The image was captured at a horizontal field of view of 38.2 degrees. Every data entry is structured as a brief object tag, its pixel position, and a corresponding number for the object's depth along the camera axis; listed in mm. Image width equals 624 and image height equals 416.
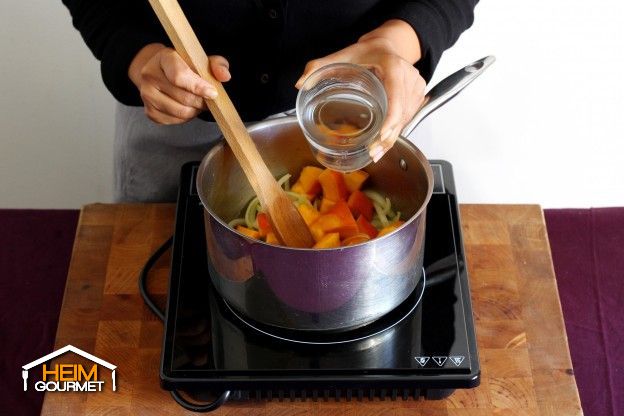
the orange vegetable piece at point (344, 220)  973
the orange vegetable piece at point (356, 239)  955
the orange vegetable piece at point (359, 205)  1028
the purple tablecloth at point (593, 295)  1259
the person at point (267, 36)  1096
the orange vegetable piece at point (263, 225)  1004
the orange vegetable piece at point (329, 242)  961
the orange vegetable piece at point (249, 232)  999
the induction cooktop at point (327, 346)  925
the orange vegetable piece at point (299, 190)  1062
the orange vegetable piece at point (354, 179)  1055
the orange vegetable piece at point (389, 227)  964
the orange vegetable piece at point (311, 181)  1062
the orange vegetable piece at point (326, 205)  1029
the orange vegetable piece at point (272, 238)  982
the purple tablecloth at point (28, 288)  1245
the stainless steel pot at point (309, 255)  869
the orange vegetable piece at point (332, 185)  1042
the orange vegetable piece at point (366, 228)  992
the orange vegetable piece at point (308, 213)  1009
